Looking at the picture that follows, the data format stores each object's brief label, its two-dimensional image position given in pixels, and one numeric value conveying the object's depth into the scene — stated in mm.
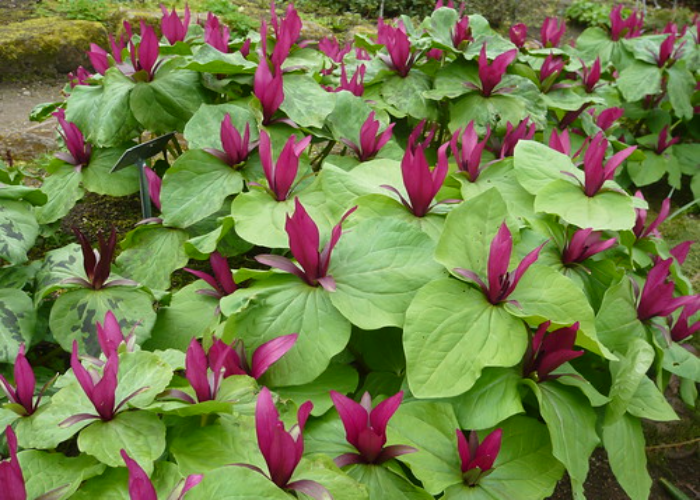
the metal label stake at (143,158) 1954
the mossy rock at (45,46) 4594
